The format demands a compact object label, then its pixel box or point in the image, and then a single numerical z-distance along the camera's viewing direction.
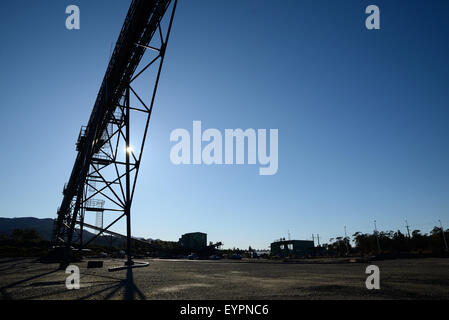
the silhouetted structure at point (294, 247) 58.61
